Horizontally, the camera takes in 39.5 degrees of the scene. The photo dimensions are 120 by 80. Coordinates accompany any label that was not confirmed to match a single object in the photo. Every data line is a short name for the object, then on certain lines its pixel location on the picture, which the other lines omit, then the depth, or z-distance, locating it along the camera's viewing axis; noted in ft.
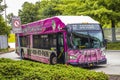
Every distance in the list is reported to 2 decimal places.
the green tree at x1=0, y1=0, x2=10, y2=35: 67.20
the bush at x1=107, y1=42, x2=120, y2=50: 55.84
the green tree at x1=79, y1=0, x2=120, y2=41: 59.13
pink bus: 26.79
